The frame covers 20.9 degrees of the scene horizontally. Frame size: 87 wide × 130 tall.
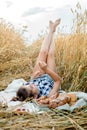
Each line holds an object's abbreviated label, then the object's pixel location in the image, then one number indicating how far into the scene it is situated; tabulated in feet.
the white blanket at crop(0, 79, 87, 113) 6.94
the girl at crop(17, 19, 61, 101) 8.10
